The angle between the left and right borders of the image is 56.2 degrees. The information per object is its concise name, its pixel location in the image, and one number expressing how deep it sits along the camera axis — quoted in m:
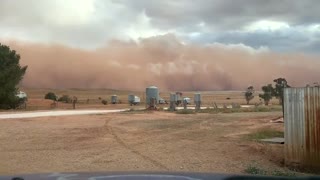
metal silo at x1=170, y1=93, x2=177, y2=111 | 34.32
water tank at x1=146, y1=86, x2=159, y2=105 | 38.92
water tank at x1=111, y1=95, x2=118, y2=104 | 64.20
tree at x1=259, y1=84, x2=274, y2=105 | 66.73
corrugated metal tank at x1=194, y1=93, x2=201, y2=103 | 40.58
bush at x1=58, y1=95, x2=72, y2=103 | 65.33
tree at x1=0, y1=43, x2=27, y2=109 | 38.52
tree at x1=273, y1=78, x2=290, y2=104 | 58.79
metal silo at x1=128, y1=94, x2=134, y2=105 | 53.37
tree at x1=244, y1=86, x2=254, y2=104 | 73.64
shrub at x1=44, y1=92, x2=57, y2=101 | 71.14
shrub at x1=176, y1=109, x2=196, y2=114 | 29.49
